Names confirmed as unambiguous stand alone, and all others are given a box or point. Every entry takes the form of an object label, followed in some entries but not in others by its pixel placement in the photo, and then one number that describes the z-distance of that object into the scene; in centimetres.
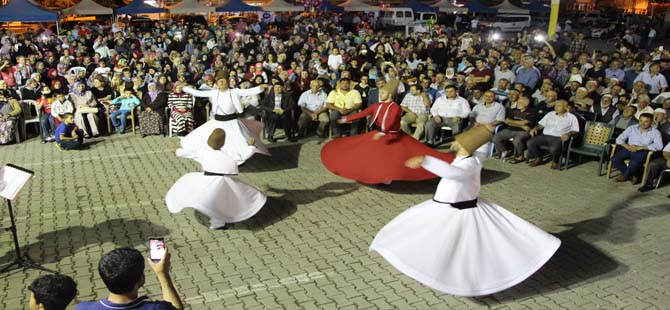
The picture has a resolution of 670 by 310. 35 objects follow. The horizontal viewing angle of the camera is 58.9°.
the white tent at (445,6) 2742
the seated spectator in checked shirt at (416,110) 1156
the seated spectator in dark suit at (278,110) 1187
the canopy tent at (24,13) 1986
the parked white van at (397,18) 3478
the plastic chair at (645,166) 911
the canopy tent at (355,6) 2702
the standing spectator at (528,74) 1348
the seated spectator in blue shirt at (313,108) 1205
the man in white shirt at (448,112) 1123
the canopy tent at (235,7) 2384
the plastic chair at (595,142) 982
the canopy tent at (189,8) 2369
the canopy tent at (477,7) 2739
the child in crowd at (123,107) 1234
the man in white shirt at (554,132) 1000
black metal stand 623
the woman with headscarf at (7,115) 1146
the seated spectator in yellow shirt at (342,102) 1187
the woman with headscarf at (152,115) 1209
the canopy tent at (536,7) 3019
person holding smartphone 304
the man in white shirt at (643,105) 1023
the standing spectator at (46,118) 1176
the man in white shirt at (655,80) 1333
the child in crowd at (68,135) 1116
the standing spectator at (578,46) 2068
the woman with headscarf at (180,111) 1202
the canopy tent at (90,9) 2218
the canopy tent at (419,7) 2762
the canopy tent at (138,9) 2238
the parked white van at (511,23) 3438
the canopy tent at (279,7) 2544
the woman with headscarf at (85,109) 1202
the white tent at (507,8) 2861
